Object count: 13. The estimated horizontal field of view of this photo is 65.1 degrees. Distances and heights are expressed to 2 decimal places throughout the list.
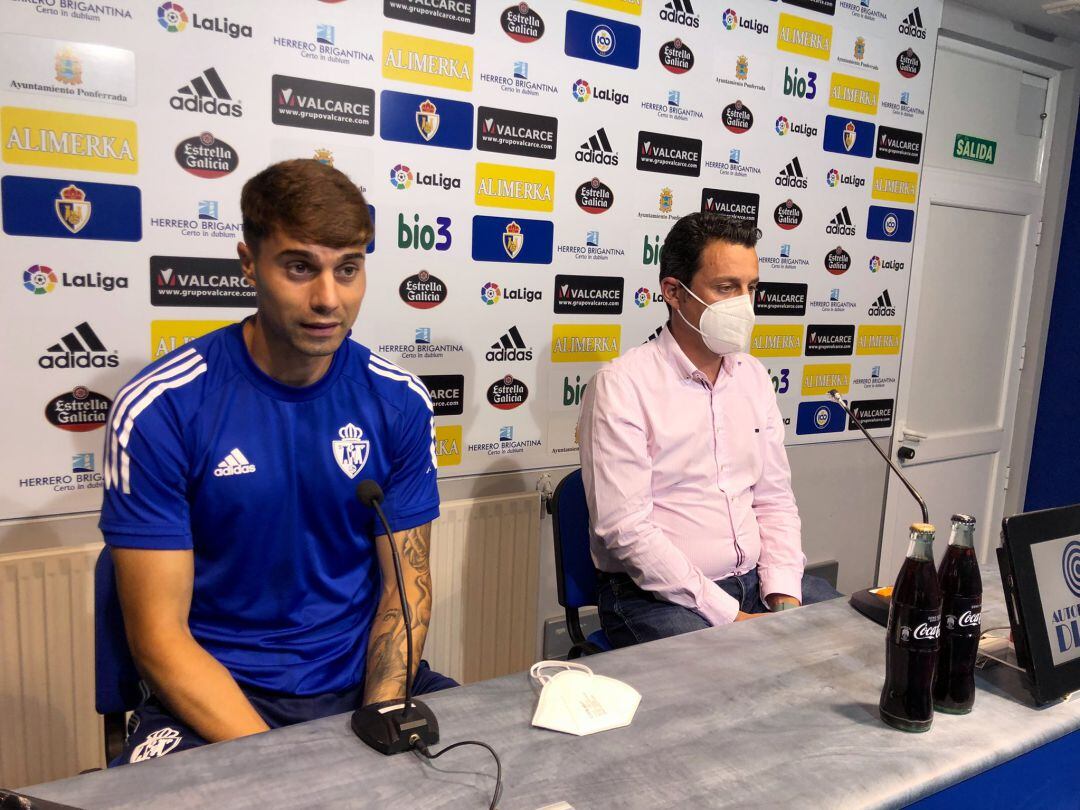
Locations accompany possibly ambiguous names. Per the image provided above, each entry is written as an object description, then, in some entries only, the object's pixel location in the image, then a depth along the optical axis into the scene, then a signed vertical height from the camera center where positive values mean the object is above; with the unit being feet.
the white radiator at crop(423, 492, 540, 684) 8.41 -3.14
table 3.07 -1.87
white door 11.74 +0.25
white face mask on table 3.60 -1.84
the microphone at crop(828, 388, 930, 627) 4.96 -1.82
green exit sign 11.86 +2.17
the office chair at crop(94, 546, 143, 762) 4.56 -2.14
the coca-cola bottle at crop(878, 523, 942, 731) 3.69 -1.47
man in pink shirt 6.36 -1.44
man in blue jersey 4.38 -1.30
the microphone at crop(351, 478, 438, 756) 3.36 -1.82
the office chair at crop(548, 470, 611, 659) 6.59 -2.11
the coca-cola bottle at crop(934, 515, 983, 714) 3.88 -1.45
